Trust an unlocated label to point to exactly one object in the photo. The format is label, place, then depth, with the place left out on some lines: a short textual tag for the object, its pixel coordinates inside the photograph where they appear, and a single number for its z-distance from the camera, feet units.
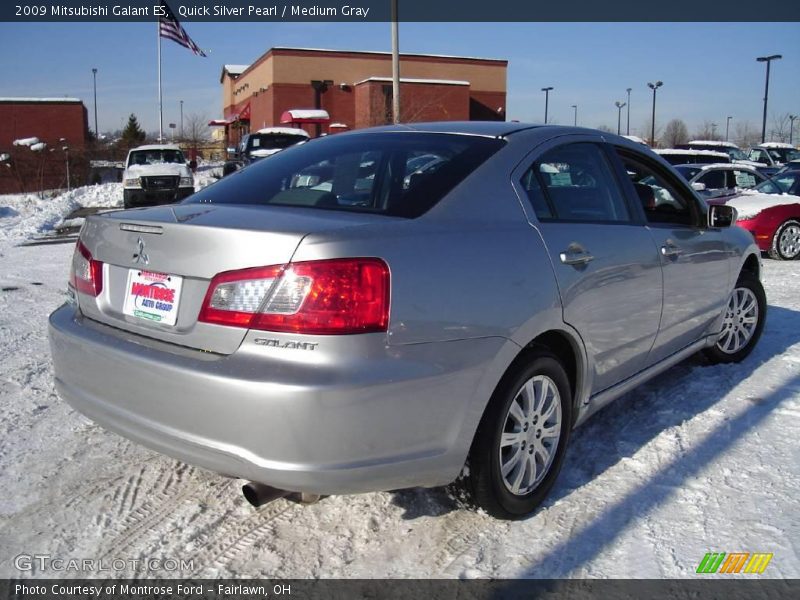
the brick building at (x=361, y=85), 135.33
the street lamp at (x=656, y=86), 152.46
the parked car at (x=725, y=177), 41.22
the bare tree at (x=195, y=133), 173.07
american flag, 80.84
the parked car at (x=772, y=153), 94.02
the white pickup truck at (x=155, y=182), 60.59
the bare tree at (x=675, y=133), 210.79
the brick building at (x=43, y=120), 149.18
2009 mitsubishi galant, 7.62
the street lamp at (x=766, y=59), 137.69
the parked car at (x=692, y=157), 59.26
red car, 35.32
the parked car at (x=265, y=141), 62.58
